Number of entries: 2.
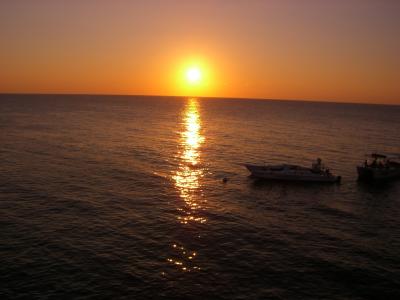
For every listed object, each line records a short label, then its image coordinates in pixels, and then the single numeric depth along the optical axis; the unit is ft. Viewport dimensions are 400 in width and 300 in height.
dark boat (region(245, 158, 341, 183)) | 241.96
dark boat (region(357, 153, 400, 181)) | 249.14
